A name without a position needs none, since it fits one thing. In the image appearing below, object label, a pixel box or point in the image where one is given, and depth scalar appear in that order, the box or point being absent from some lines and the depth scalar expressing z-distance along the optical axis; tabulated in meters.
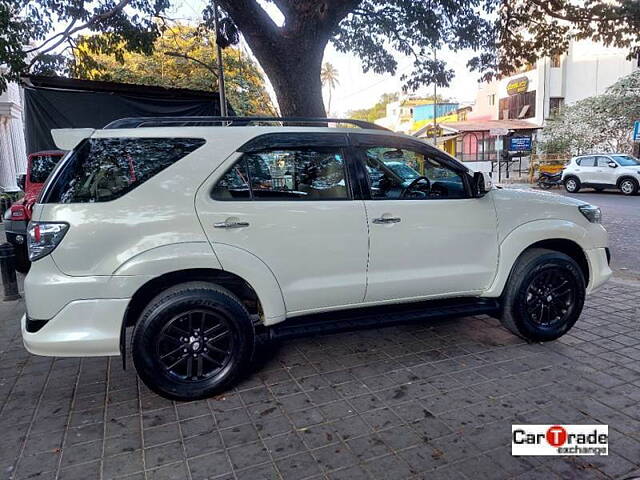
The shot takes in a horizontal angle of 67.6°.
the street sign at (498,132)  23.34
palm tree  56.26
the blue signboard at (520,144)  24.50
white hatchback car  17.05
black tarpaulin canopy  8.80
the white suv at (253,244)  3.09
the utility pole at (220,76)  10.26
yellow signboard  33.28
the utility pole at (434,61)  9.85
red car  7.12
